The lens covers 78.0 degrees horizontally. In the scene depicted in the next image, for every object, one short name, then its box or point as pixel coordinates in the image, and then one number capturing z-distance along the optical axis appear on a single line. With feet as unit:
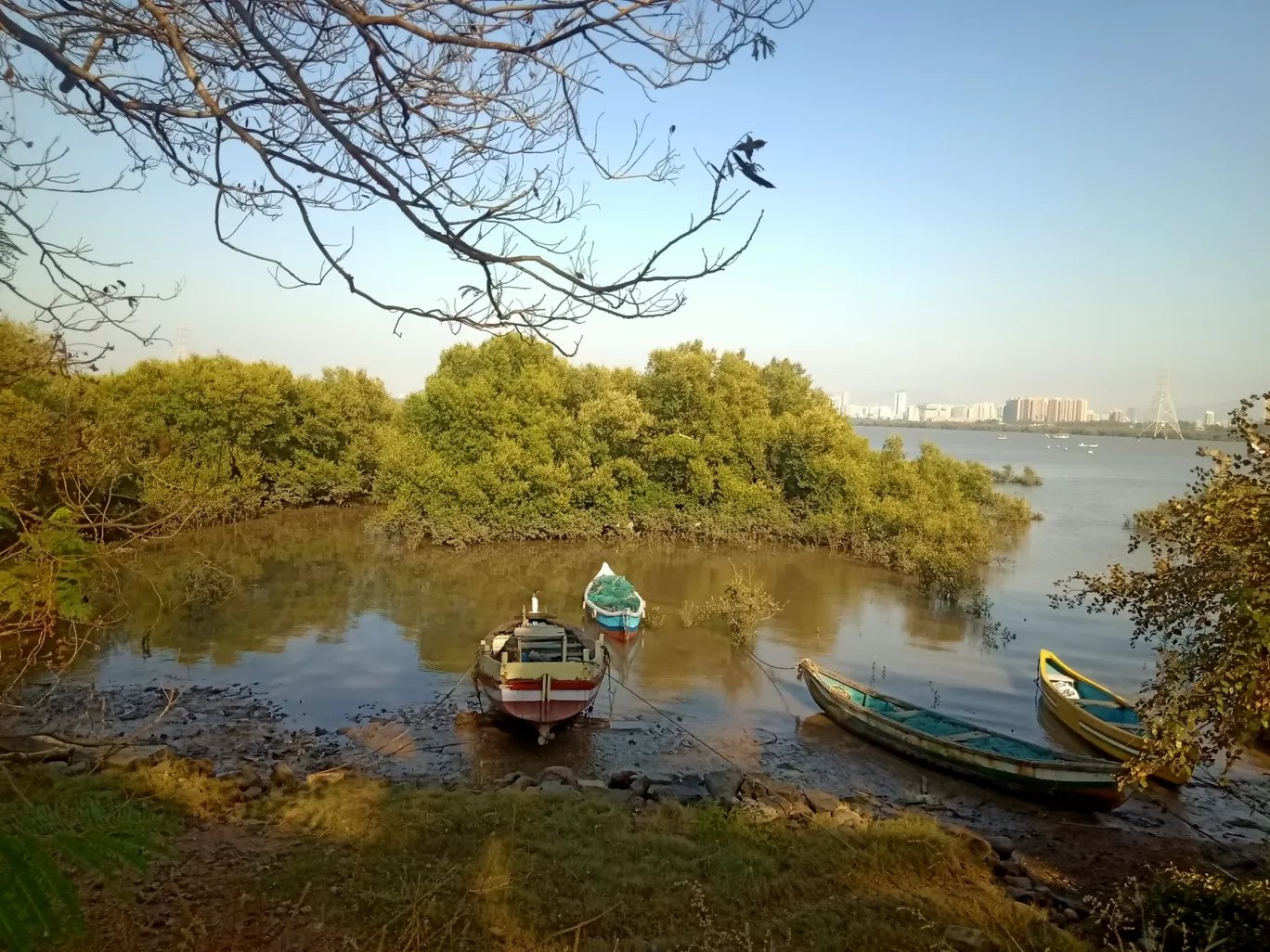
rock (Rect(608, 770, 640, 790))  32.53
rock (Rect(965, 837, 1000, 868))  25.32
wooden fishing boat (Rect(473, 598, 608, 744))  37.58
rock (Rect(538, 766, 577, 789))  32.17
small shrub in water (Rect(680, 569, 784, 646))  56.75
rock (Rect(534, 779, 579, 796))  29.03
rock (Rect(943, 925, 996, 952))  16.98
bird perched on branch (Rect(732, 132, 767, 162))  8.59
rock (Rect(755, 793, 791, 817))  28.83
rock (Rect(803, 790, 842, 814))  30.35
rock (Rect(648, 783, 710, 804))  29.81
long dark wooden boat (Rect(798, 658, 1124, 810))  32.53
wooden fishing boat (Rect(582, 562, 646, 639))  55.88
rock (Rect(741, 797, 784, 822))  26.50
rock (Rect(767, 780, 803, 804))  31.37
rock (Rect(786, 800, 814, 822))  27.71
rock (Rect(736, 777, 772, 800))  30.91
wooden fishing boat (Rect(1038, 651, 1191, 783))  38.11
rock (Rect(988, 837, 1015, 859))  27.48
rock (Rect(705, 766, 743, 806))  29.96
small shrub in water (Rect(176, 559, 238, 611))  59.82
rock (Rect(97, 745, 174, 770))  28.99
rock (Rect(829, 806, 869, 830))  27.63
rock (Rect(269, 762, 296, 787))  29.43
